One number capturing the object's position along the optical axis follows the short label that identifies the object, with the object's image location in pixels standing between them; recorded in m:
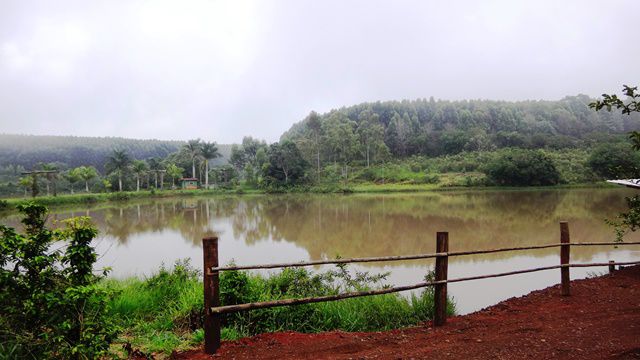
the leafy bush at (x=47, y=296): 2.91
